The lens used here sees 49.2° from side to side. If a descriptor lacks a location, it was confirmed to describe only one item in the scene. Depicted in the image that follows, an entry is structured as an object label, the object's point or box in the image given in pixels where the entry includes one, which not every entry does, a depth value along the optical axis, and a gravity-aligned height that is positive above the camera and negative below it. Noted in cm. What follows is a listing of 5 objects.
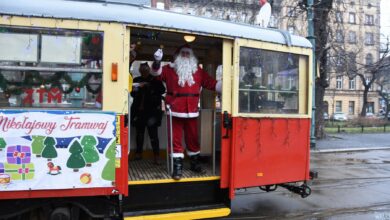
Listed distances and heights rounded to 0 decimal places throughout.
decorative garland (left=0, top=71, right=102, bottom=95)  420 +21
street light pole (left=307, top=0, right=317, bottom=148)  1445 +300
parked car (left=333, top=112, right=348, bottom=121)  5372 -116
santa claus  553 +18
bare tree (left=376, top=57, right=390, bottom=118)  4341 +288
